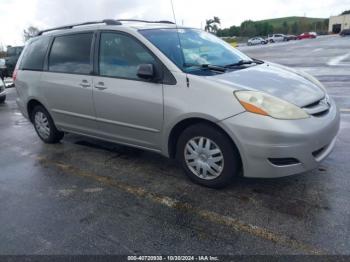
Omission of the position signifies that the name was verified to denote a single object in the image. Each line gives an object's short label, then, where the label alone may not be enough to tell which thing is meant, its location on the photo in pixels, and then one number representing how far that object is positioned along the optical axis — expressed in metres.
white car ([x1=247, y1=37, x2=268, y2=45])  63.59
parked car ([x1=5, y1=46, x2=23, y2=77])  18.28
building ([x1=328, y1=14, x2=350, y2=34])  98.75
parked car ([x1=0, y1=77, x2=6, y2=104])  10.40
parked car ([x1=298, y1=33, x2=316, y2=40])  74.47
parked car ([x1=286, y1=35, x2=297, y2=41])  72.25
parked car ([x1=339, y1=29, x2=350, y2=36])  67.75
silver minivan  3.26
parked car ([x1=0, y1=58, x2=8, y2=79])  17.84
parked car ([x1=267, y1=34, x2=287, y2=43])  69.88
